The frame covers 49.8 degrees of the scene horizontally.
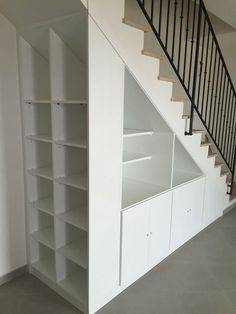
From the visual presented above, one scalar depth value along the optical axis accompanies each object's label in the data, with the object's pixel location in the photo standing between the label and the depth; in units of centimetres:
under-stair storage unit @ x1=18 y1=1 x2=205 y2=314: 175
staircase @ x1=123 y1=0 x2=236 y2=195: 258
